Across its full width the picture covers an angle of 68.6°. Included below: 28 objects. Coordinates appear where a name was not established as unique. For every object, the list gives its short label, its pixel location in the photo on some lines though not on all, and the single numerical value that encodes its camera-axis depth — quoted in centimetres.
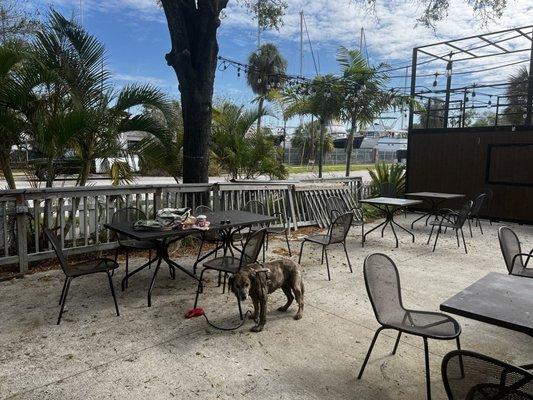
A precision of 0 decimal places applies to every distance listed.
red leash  344
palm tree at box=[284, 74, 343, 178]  1105
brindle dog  305
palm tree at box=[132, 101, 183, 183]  592
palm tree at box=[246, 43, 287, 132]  3379
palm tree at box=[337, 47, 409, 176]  1068
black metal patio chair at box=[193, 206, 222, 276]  475
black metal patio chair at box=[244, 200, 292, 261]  589
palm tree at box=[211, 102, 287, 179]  866
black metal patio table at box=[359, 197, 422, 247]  688
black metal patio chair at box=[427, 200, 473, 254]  612
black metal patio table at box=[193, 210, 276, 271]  429
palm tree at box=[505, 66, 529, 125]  1506
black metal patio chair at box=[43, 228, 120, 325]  320
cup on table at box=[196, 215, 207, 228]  407
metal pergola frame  952
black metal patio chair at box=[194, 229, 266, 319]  363
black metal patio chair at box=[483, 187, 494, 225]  900
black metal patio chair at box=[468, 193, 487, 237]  727
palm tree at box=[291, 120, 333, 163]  3409
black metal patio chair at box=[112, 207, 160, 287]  422
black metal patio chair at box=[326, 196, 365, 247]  590
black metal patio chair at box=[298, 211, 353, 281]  486
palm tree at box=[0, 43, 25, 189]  480
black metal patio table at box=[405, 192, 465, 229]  831
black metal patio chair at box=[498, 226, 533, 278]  359
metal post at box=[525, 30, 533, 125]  952
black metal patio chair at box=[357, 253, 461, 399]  234
